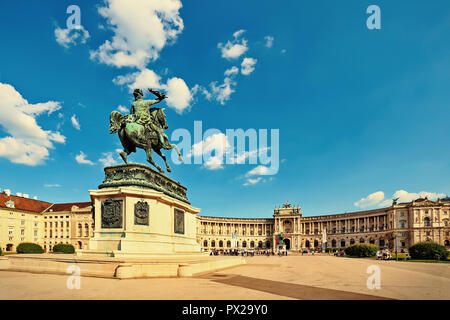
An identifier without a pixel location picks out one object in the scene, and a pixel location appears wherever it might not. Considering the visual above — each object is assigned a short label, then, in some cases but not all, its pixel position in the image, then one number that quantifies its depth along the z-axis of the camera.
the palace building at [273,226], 89.08
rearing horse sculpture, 19.38
